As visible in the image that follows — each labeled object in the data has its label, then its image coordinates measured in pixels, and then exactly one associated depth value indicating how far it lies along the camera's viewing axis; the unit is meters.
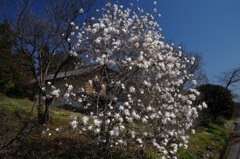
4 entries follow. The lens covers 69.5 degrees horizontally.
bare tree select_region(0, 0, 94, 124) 7.02
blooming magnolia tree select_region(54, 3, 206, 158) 4.25
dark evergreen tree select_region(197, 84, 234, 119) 12.69
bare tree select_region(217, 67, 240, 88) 19.62
